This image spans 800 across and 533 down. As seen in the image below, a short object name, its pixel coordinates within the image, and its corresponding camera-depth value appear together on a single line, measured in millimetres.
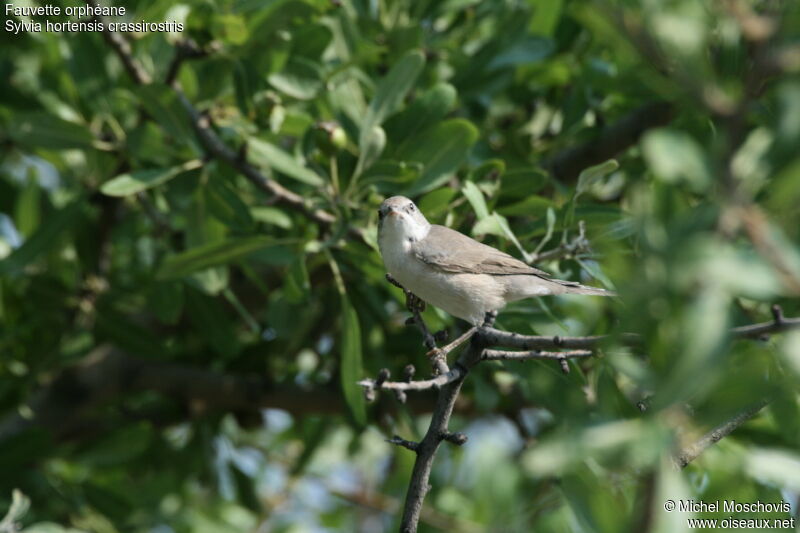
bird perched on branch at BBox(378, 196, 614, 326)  6570
